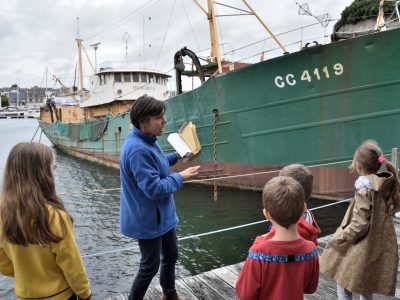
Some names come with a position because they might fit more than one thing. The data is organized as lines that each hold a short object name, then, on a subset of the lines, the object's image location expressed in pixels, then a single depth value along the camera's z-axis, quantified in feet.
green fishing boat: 22.85
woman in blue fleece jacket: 7.86
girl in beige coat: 7.74
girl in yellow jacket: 5.48
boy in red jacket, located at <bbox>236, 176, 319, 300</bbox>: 5.36
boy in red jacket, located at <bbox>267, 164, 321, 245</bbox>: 6.67
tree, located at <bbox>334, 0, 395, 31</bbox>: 92.12
